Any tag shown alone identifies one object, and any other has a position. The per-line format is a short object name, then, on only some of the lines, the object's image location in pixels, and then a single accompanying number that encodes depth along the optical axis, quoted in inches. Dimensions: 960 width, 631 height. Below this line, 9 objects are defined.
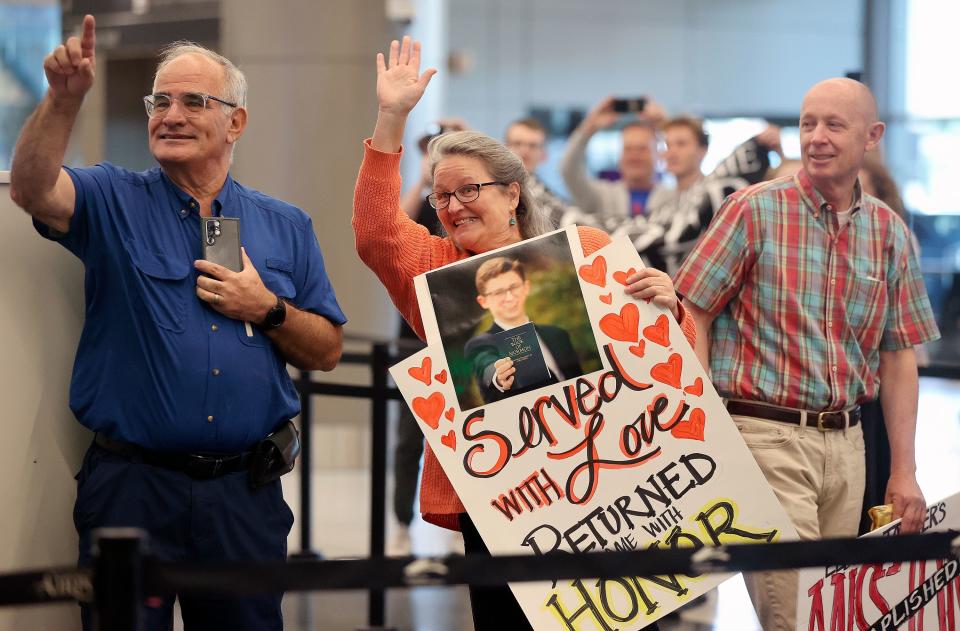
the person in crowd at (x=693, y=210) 437.1
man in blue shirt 230.2
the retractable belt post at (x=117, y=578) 177.3
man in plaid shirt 287.6
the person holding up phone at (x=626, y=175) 562.9
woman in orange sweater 239.3
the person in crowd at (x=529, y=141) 559.5
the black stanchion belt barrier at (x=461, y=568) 179.0
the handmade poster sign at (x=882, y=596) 264.4
